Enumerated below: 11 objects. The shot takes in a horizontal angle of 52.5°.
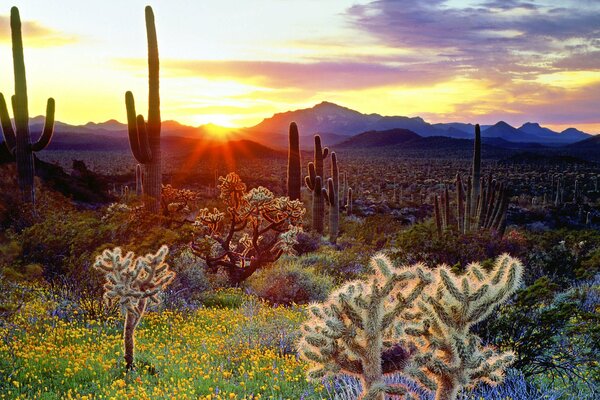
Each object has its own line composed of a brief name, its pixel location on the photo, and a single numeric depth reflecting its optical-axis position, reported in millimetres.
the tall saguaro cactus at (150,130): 16312
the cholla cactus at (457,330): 3971
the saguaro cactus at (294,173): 21828
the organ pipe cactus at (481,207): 21359
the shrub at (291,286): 11906
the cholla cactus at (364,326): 3932
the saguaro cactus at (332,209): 21594
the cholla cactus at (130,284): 7398
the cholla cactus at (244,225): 13031
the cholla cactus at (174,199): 16297
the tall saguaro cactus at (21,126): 18922
